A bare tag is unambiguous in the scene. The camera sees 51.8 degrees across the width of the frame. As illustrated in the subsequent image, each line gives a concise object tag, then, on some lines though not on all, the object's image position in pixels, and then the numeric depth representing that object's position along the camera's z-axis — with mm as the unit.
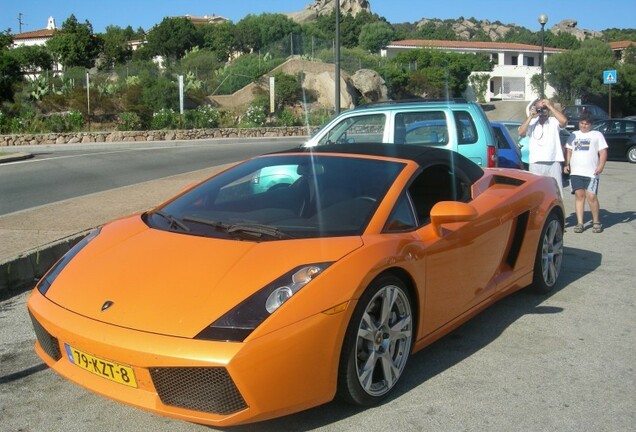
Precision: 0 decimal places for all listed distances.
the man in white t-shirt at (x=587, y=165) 8758
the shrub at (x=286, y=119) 34125
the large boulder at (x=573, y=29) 160375
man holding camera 8391
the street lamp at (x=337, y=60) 22062
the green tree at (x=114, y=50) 62062
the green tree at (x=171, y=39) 71375
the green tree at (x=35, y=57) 53750
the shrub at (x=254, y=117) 33344
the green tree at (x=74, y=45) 58938
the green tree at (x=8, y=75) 33906
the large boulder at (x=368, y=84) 41625
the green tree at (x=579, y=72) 63281
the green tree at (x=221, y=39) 72931
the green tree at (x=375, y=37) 88688
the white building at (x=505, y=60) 78312
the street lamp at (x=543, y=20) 28719
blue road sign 36181
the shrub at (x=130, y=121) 29859
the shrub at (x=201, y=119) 31173
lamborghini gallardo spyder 2908
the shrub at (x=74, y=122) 29797
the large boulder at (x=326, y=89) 38031
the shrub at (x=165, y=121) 30359
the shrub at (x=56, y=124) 29422
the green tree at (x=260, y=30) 75062
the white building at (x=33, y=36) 107750
